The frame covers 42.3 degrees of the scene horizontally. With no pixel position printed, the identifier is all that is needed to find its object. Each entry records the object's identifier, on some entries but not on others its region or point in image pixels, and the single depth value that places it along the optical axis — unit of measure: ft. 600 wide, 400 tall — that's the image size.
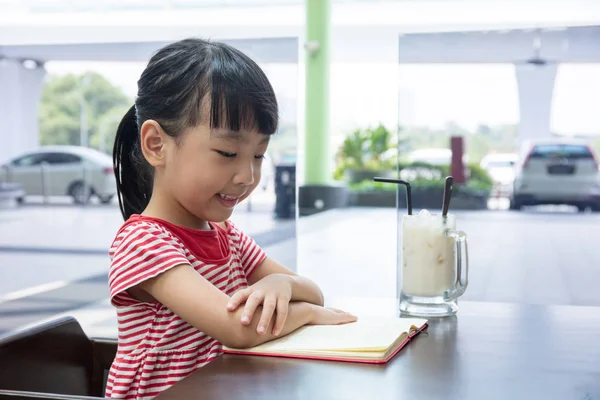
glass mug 3.88
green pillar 22.26
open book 2.85
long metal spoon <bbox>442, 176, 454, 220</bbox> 3.73
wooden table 2.47
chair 3.37
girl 3.03
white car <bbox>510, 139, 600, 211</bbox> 13.50
